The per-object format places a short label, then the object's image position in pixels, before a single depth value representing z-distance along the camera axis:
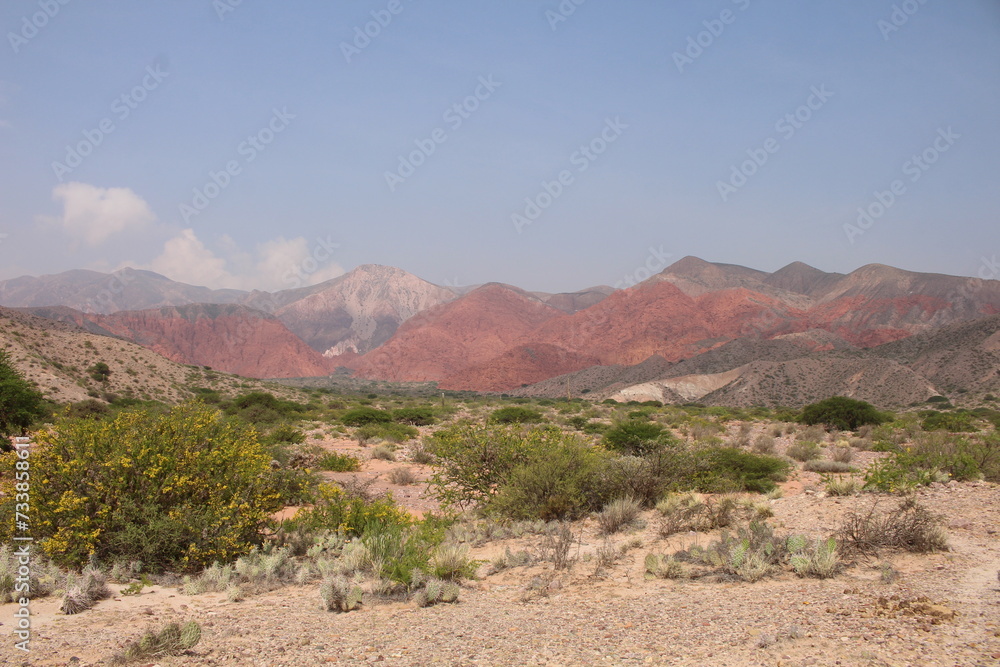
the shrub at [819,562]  6.10
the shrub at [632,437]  14.80
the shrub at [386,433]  22.77
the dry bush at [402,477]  14.29
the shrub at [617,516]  8.80
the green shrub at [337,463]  15.15
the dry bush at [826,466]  13.37
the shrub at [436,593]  5.89
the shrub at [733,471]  10.96
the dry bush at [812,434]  21.81
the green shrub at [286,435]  18.56
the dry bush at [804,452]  15.86
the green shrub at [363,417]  28.05
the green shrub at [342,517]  7.90
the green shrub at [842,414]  26.17
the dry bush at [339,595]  5.69
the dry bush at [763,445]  17.88
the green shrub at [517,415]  28.86
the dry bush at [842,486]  9.87
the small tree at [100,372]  35.94
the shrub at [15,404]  15.99
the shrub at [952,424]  23.38
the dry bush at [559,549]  6.95
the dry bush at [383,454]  18.37
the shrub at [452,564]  6.51
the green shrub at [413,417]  30.69
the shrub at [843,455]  15.44
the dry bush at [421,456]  17.44
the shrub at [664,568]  6.54
